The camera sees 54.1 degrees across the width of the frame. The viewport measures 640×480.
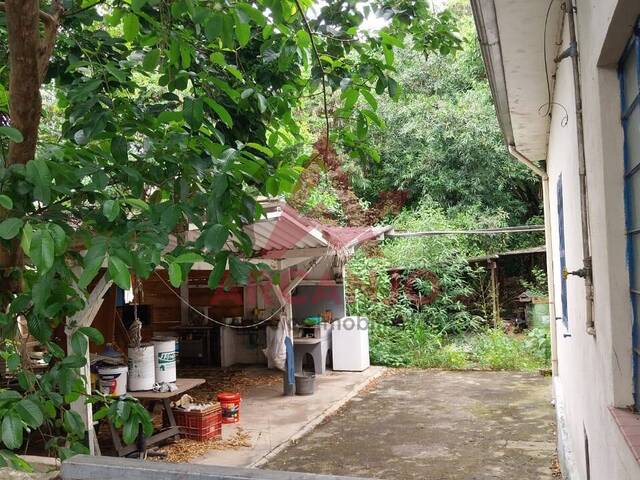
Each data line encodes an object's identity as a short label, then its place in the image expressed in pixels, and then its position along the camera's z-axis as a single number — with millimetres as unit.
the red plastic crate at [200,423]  7211
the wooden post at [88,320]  5703
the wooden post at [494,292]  13570
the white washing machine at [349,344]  11773
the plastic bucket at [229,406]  8008
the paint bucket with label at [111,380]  6410
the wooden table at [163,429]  6398
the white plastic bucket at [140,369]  6840
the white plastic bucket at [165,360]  7059
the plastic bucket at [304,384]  9742
